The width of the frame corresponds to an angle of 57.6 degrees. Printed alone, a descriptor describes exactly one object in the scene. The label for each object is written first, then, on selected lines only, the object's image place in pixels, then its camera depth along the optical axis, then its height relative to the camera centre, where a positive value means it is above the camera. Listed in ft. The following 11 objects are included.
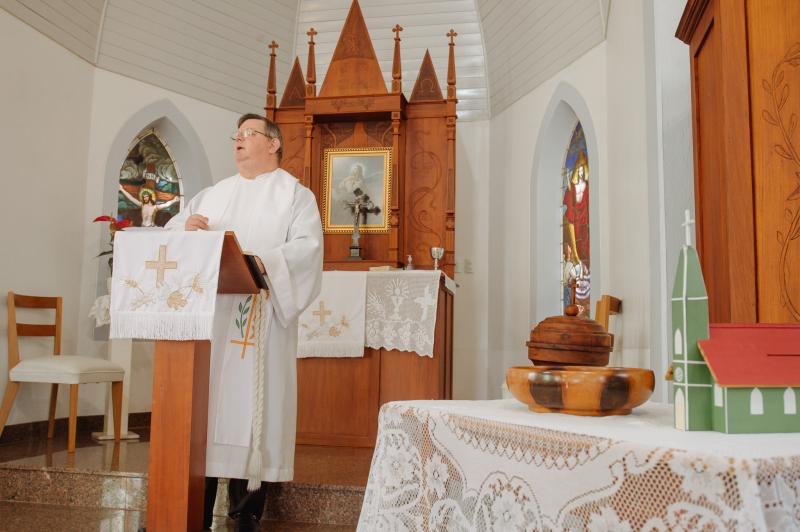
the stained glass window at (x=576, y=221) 21.02 +3.32
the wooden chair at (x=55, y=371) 16.28 -1.10
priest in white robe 10.09 +0.06
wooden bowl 4.09 -0.32
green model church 3.50 -0.17
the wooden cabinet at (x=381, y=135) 21.57 +5.94
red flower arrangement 19.98 +2.75
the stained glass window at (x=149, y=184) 23.30 +4.60
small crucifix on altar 21.27 +3.62
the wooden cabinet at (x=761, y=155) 6.47 +1.65
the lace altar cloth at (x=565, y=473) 2.84 -0.65
